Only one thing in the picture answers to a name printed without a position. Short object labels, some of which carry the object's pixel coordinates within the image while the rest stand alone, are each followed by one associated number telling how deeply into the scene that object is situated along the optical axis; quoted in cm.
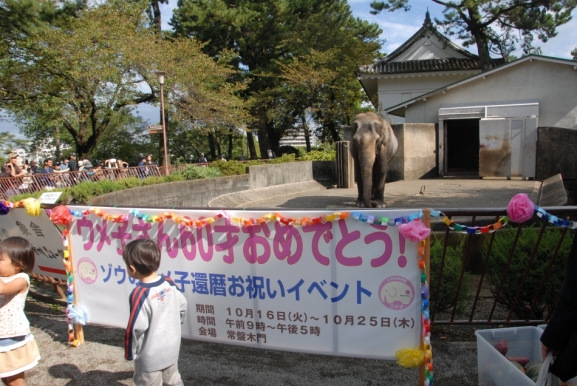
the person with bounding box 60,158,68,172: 1886
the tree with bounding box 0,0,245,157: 1783
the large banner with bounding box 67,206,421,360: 321
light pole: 1747
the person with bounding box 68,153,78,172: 1678
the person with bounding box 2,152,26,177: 1319
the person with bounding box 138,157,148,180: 1748
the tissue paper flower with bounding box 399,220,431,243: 303
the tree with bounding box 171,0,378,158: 2970
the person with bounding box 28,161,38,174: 2061
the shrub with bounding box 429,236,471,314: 428
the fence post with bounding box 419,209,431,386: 314
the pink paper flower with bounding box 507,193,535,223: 299
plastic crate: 288
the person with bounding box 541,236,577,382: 210
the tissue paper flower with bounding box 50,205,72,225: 418
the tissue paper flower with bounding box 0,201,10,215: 497
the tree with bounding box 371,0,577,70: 2647
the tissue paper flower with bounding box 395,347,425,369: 311
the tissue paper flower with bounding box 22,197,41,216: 457
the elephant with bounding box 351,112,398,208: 917
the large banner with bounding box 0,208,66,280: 495
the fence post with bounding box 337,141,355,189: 1605
